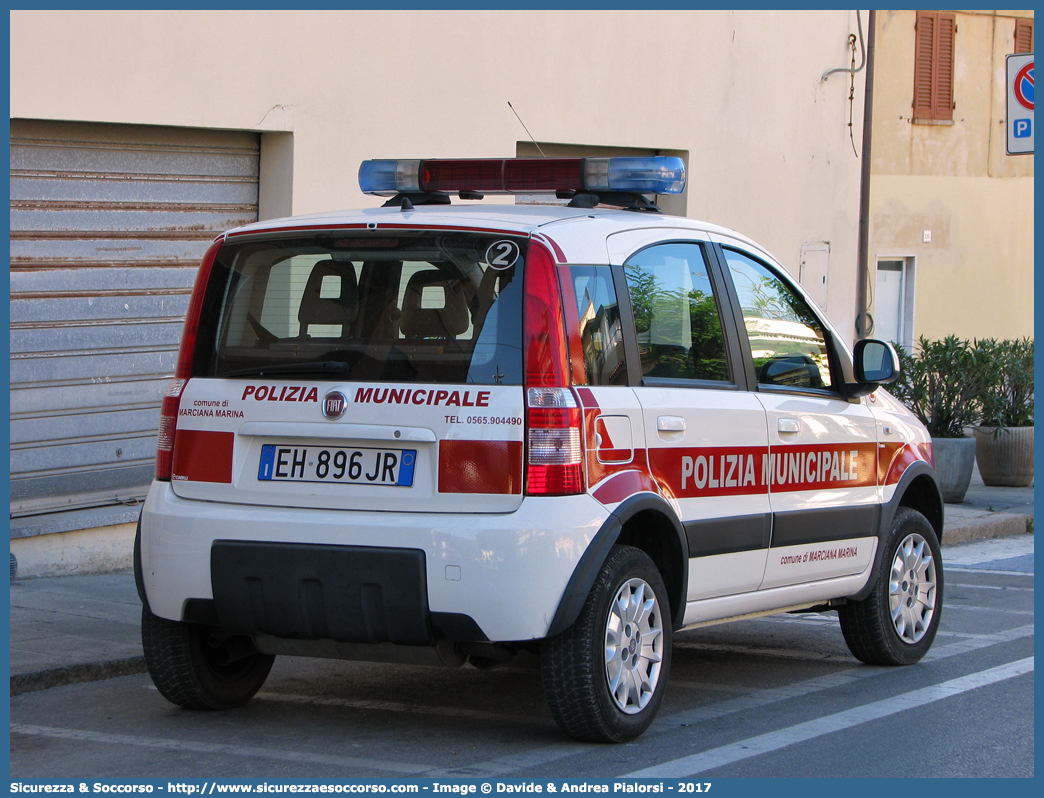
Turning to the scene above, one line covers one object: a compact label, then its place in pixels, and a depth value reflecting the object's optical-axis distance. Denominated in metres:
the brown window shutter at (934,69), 20.69
